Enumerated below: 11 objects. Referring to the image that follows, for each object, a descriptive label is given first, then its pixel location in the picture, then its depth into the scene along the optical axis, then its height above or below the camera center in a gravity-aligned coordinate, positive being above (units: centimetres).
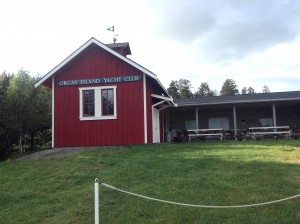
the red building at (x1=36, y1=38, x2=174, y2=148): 1214 +157
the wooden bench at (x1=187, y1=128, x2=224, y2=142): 1413 -47
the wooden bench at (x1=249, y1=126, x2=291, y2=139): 1390 -48
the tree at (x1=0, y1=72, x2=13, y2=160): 1106 +15
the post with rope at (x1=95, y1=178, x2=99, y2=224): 375 -110
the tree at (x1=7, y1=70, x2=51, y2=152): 1334 +149
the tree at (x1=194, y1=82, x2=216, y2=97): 6050 +933
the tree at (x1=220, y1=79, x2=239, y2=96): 6018 +967
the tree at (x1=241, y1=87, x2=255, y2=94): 6940 +1019
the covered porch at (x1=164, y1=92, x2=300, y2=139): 1751 +114
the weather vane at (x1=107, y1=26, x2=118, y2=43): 1473 +609
